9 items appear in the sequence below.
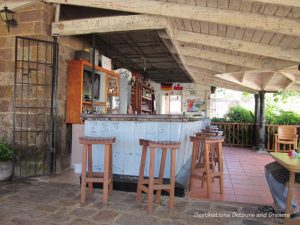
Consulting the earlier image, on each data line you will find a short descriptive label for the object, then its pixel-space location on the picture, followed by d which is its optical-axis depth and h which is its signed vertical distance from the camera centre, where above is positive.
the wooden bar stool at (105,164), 2.85 -0.55
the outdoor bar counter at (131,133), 3.26 -0.23
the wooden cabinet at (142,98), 7.51 +0.59
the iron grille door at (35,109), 4.05 +0.08
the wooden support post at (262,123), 7.59 -0.13
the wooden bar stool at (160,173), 2.69 -0.63
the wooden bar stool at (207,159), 3.09 -0.53
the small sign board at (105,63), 5.10 +1.09
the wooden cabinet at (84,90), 4.39 +0.46
